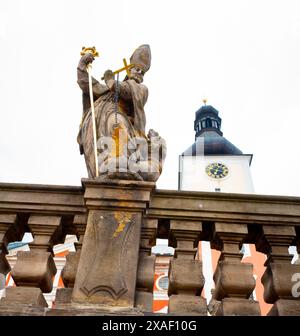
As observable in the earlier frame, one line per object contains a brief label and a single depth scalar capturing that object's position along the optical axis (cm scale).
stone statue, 322
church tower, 3309
